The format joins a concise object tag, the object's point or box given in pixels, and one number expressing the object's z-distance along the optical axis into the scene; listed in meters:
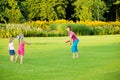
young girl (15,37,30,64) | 14.60
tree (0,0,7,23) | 46.72
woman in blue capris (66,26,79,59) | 16.65
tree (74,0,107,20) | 52.22
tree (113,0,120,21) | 58.49
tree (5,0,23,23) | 47.11
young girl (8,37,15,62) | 15.03
